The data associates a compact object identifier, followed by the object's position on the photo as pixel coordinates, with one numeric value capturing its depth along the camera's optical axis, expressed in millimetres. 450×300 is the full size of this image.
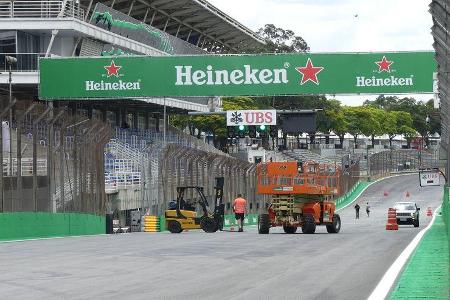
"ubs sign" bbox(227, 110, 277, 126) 49906
